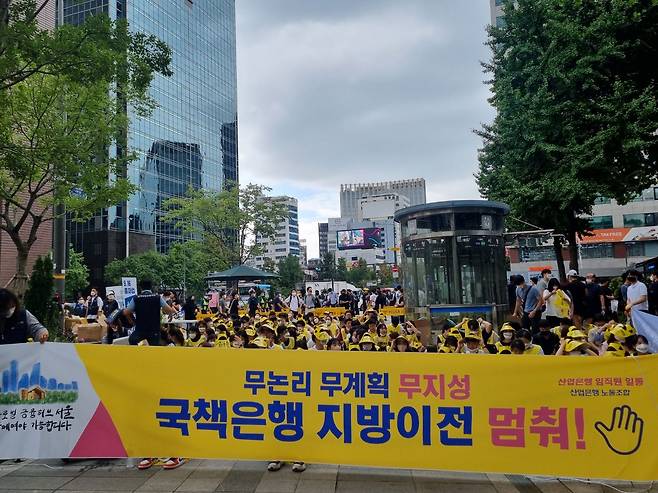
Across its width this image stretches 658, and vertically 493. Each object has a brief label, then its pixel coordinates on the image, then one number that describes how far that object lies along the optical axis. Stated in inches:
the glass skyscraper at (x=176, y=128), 2299.5
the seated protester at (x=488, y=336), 284.6
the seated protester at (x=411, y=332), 365.6
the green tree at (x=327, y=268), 3083.2
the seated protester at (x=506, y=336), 286.4
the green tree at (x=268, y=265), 2487.7
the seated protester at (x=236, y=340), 318.7
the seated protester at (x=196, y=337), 334.9
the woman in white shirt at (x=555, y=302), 383.2
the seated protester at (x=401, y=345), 267.6
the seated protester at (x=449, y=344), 273.9
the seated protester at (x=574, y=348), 243.1
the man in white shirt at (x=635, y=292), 364.5
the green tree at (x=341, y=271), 3142.2
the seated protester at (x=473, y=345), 265.9
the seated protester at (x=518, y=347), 232.7
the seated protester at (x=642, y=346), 228.7
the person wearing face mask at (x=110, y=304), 656.6
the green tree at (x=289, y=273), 2309.2
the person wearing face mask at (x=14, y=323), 211.5
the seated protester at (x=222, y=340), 326.0
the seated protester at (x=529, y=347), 247.9
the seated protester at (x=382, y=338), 321.7
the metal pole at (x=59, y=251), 536.0
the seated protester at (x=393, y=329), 384.2
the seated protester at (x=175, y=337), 288.8
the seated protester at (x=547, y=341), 292.0
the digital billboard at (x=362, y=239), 3767.2
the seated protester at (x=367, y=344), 298.8
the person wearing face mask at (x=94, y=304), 681.0
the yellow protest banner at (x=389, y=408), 173.5
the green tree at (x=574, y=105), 567.8
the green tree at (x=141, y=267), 1942.7
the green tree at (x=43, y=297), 524.1
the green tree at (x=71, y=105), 319.0
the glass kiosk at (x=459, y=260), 478.9
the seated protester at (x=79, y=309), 739.4
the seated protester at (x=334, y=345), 295.2
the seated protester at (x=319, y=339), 351.8
